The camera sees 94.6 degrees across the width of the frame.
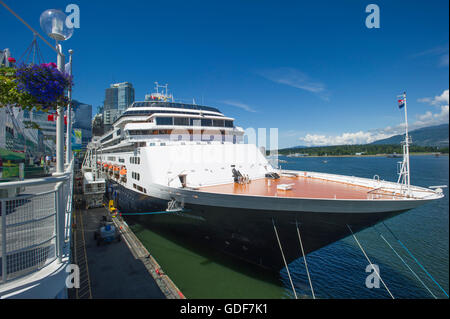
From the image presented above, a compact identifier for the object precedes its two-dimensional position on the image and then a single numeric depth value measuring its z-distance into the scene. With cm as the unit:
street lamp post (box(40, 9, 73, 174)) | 405
